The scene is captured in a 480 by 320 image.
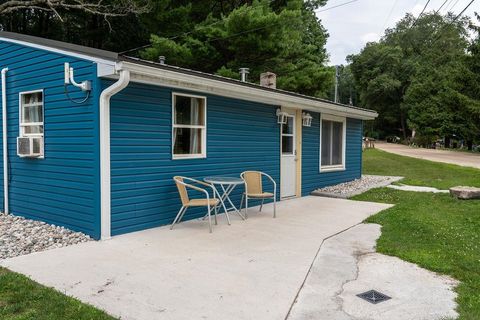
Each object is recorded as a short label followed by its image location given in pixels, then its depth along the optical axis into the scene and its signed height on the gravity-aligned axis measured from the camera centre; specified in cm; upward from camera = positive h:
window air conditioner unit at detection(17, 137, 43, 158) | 571 -14
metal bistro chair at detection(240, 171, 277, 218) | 691 -74
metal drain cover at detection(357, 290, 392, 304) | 319 -131
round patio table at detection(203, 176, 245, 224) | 584 -65
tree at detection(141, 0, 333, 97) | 1313 +338
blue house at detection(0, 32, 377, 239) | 498 +8
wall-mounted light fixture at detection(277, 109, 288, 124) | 822 +50
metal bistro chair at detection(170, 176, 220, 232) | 544 -89
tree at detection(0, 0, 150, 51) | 1727 +501
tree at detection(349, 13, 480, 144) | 2783 +591
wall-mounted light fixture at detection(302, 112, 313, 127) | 914 +50
